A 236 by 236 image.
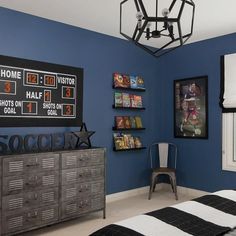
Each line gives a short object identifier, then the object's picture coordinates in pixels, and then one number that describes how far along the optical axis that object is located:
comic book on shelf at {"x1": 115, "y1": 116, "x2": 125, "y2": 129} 4.45
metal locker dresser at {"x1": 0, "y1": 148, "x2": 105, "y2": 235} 2.85
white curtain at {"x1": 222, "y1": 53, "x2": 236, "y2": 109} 4.16
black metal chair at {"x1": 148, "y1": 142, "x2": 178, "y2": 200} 4.98
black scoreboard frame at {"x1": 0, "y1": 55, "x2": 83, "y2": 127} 3.36
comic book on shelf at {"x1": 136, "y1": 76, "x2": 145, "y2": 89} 4.79
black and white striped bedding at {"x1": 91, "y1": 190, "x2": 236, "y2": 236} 1.71
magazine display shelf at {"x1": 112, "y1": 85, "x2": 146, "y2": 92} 4.50
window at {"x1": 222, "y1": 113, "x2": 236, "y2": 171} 4.22
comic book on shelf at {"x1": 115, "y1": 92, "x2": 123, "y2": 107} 4.46
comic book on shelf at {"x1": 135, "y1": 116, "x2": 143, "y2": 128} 4.75
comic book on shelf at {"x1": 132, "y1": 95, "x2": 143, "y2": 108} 4.71
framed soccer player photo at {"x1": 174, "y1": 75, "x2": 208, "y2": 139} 4.54
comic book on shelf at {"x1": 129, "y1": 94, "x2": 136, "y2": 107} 4.66
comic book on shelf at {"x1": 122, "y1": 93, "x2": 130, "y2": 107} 4.57
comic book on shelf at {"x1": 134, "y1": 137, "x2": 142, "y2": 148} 4.71
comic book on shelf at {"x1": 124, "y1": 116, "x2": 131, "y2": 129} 4.56
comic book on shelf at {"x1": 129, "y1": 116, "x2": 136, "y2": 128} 4.66
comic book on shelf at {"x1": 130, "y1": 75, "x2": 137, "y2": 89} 4.67
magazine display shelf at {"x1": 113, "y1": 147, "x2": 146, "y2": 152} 4.42
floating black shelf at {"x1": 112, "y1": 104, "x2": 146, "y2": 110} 4.64
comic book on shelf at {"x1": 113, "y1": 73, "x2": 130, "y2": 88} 4.44
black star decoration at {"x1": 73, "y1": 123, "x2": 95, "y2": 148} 3.66
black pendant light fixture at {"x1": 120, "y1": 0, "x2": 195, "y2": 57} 1.50
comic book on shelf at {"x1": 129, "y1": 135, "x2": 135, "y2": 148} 4.62
